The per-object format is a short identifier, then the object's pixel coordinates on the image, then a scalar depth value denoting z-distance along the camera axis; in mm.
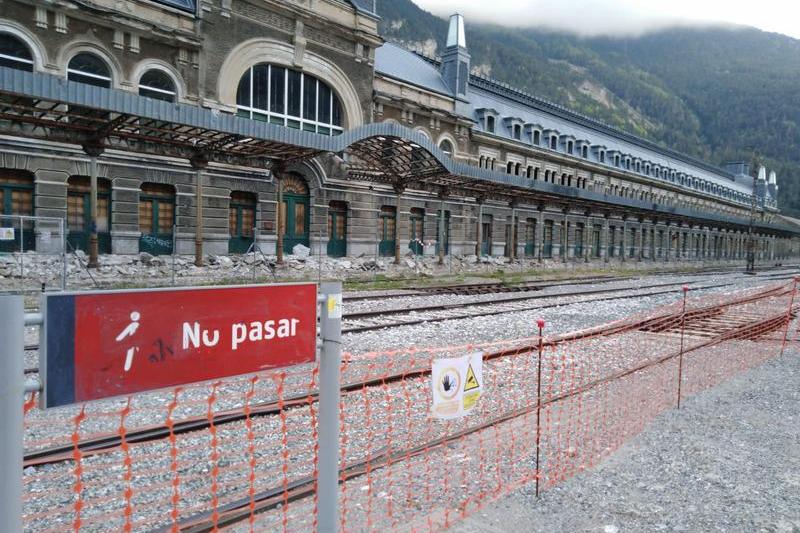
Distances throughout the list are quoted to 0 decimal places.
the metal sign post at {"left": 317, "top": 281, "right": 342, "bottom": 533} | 2742
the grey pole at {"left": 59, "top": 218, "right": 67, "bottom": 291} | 13748
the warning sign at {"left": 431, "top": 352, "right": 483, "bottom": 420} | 3822
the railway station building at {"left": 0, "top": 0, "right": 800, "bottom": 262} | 19484
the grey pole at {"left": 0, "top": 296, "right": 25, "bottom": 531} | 1768
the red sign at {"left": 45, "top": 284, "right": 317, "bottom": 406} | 1812
